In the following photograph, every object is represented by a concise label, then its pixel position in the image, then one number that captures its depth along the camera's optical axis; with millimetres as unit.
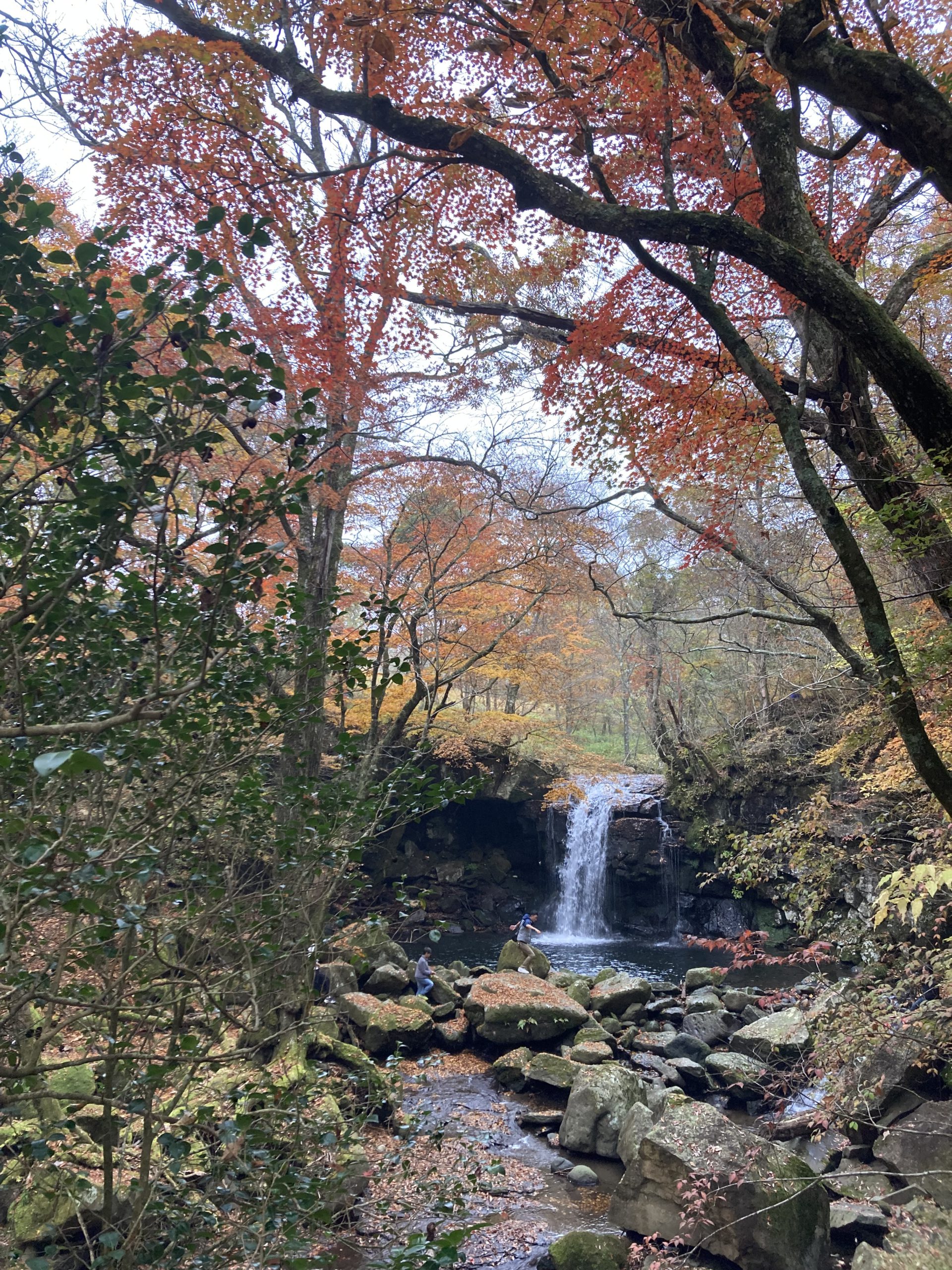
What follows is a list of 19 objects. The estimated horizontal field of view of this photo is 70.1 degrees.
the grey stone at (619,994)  10125
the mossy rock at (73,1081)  4781
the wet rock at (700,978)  11242
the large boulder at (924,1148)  4812
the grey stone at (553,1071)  7621
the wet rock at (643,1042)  8961
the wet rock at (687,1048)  8656
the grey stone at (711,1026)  9211
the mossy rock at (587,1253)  4617
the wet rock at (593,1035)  8727
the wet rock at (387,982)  10016
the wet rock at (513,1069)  7984
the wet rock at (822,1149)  6020
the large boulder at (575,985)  10289
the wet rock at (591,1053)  8164
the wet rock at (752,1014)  9750
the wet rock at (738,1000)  10039
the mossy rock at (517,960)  11203
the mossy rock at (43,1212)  3443
